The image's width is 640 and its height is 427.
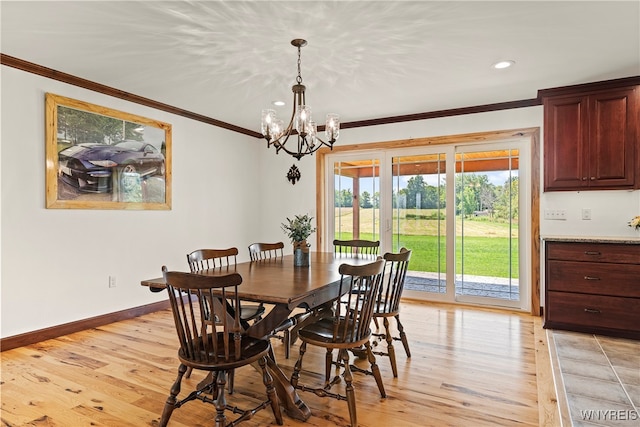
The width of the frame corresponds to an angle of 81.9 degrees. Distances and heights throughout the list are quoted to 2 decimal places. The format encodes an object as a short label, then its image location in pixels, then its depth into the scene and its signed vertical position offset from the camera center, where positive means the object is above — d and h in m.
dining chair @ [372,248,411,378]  2.57 -0.66
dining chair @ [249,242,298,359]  2.28 -0.67
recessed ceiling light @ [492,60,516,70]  3.12 +1.26
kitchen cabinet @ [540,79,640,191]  3.48 +0.73
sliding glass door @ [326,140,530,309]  4.32 -0.03
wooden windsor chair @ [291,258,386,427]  1.98 -0.72
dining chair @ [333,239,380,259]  3.74 -0.34
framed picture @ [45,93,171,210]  3.35 +0.56
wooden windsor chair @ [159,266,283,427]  1.71 -0.71
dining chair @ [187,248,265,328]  2.73 -0.38
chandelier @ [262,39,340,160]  2.73 +0.65
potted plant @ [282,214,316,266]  2.85 -0.23
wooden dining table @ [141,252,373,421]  1.90 -0.42
